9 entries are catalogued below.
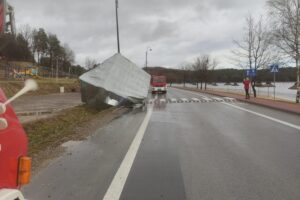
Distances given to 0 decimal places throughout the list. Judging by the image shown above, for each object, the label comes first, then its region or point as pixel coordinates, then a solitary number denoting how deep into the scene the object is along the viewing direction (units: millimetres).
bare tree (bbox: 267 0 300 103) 25188
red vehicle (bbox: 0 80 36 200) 2463
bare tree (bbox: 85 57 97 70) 113662
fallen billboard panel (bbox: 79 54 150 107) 18953
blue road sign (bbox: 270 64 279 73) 26500
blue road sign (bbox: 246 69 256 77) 30723
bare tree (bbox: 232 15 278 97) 34969
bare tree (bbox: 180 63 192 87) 106188
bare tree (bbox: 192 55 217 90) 67012
